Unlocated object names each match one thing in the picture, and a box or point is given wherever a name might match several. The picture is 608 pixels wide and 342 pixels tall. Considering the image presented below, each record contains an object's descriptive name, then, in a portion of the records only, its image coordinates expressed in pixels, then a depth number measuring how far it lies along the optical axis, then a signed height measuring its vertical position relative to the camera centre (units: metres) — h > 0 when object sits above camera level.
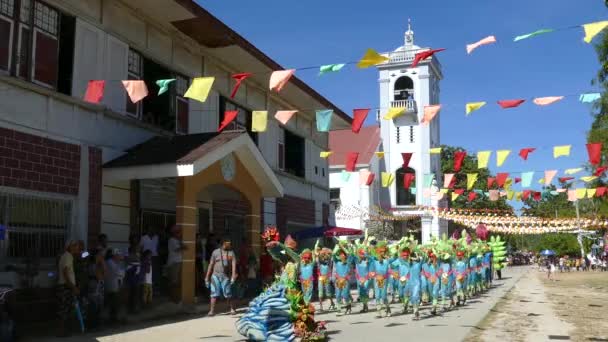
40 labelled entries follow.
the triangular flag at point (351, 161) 19.72 +2.33
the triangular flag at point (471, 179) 21.42 +1.89
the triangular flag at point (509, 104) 13.09 +2.72
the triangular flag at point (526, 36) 10.14 +3.19
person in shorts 12.74 -0.76
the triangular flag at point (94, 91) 11.75 +2.68
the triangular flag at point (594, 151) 16.62 +2.21
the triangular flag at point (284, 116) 14.17 +2.68
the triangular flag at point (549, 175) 19.79 +1.88
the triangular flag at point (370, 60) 10.82 +2.99
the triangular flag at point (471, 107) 13.48 +2.72
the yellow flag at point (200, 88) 11.81 +2.75
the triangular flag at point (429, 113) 14.11 +2.73
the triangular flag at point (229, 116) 14.20 +2.70
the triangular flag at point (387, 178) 22.28 +2.01
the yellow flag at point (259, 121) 14.13 +2.56
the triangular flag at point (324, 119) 14.90 +2.74
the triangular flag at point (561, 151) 17.17 +2.27
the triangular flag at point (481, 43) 10.84 +3.30
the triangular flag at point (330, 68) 11.57 +3.07
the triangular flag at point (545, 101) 12.55 +2.66
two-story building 10.92 +2.06
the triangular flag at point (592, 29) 9.93 +3.25
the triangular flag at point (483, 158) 17.45 +2.12
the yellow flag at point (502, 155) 17.17 +2.16
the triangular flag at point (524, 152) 17.64 +2.31
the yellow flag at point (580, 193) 24.08 +1.60
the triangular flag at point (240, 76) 12.47 +3.14
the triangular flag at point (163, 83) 12.19 +2.93
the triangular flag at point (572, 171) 19.30 +1.95
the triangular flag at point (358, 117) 14.67 +2.77
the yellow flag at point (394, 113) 14.47 +2.82
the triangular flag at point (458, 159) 19.52 +2.37
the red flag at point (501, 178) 21.41 +1.96
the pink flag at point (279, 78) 12.18 +3.03
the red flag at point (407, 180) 24.34 +2.13
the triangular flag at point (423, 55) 10.48 +3.06
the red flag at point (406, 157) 19.75 +2.44
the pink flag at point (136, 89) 11.81 +2.73
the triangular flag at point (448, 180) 22.32 +1.96
